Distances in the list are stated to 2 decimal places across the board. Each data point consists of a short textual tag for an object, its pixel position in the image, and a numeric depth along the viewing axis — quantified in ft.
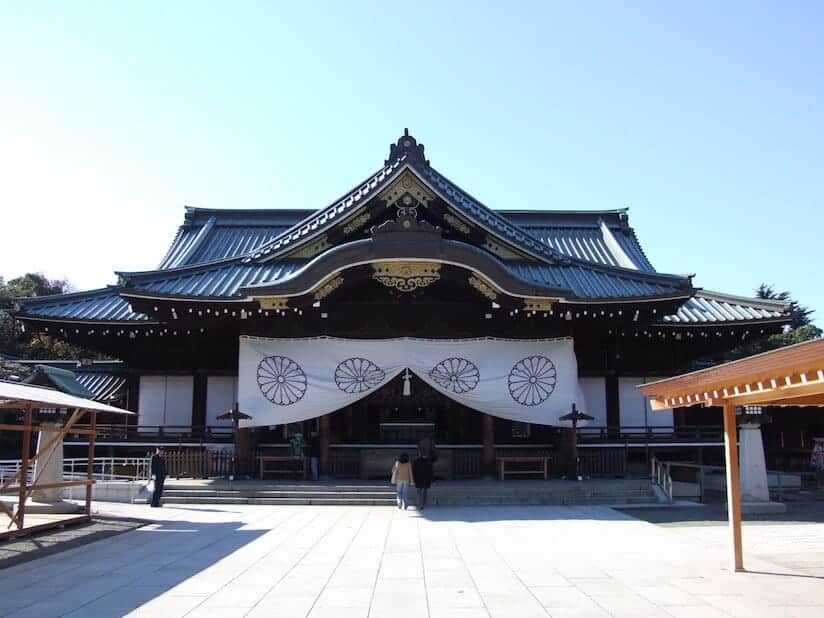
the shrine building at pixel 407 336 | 56.75
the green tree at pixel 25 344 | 124.57
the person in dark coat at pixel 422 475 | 48.85
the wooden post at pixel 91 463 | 43.39
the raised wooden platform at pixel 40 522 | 36.42
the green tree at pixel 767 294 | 178.98
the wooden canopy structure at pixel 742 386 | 21.18
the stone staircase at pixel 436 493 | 52.34
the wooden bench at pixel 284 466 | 57.82
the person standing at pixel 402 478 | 48.43
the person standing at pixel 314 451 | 58.18
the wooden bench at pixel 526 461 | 57.16
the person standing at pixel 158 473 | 50.98
